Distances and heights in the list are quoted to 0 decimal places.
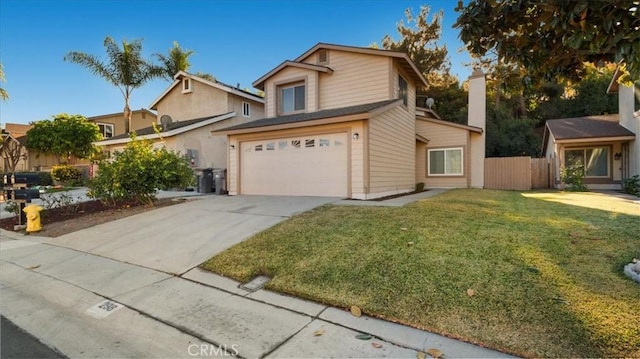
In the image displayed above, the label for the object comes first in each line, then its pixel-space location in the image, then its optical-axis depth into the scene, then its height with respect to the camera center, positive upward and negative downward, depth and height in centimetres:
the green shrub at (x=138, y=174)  953 -4
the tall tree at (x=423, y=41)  2761 +1151
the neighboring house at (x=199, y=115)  1614 +347
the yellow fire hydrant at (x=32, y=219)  803 -117
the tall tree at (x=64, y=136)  2292 +270
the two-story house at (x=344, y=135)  1010 +140
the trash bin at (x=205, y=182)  1441 -45
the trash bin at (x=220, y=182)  1367 -42
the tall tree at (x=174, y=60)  2470 +891
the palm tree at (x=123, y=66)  2142 +742
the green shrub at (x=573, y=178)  1505 -36
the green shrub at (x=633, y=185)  1294 -63
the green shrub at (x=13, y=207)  886 -100
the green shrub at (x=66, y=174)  2009 -7
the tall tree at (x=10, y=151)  2733 +196
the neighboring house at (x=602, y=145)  1489 +134
